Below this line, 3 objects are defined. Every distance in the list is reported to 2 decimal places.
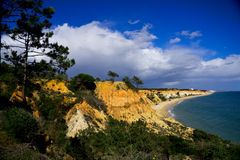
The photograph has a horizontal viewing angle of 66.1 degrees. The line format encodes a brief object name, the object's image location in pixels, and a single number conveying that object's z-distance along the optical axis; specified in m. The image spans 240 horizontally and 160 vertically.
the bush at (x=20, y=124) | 11.24
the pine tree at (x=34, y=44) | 12.71
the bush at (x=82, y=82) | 28.73
